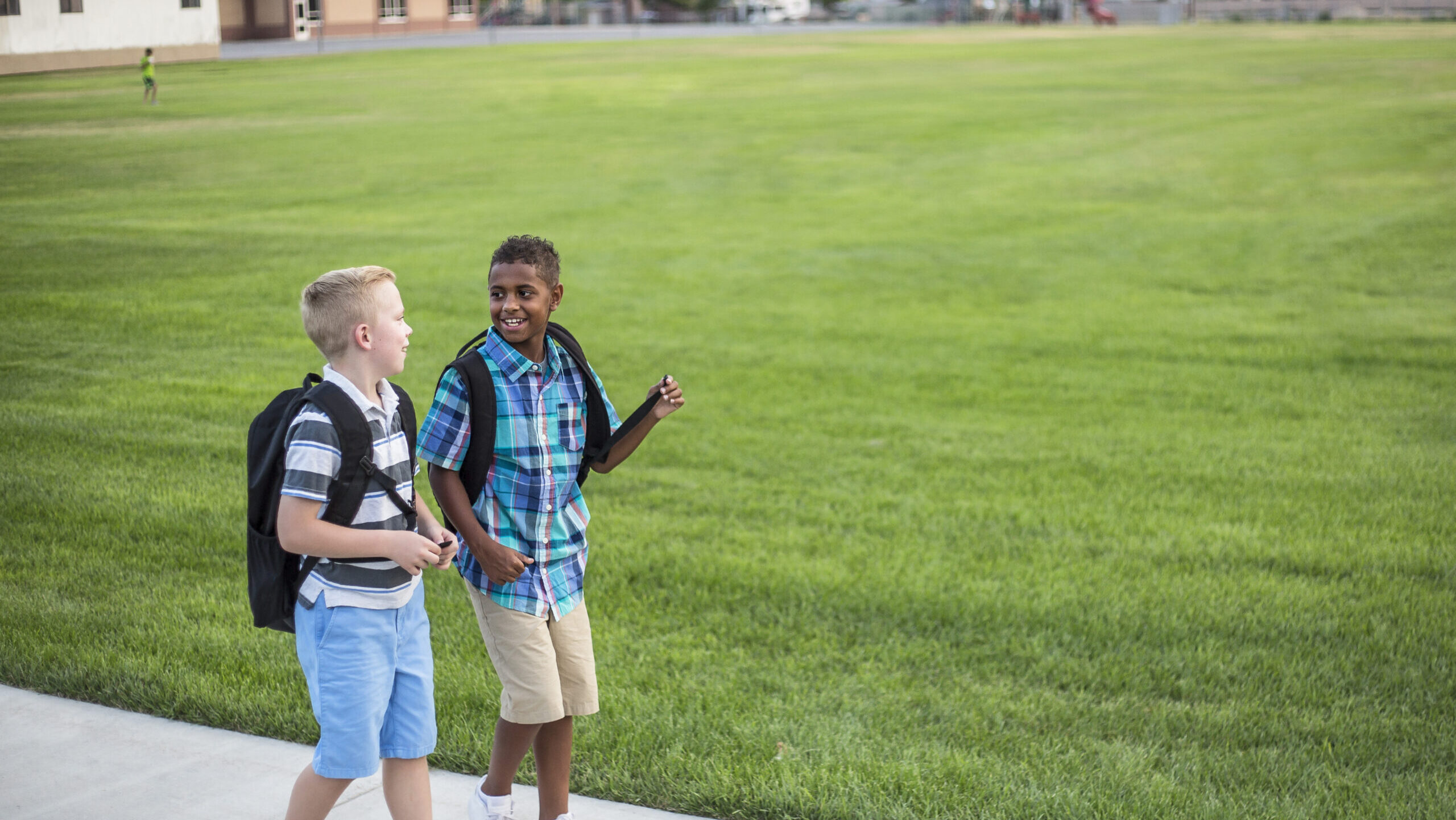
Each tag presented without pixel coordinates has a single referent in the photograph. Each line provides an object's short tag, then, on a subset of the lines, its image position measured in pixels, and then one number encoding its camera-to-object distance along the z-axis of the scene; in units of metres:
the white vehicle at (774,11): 67.44
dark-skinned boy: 3.13
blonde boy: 2.82
